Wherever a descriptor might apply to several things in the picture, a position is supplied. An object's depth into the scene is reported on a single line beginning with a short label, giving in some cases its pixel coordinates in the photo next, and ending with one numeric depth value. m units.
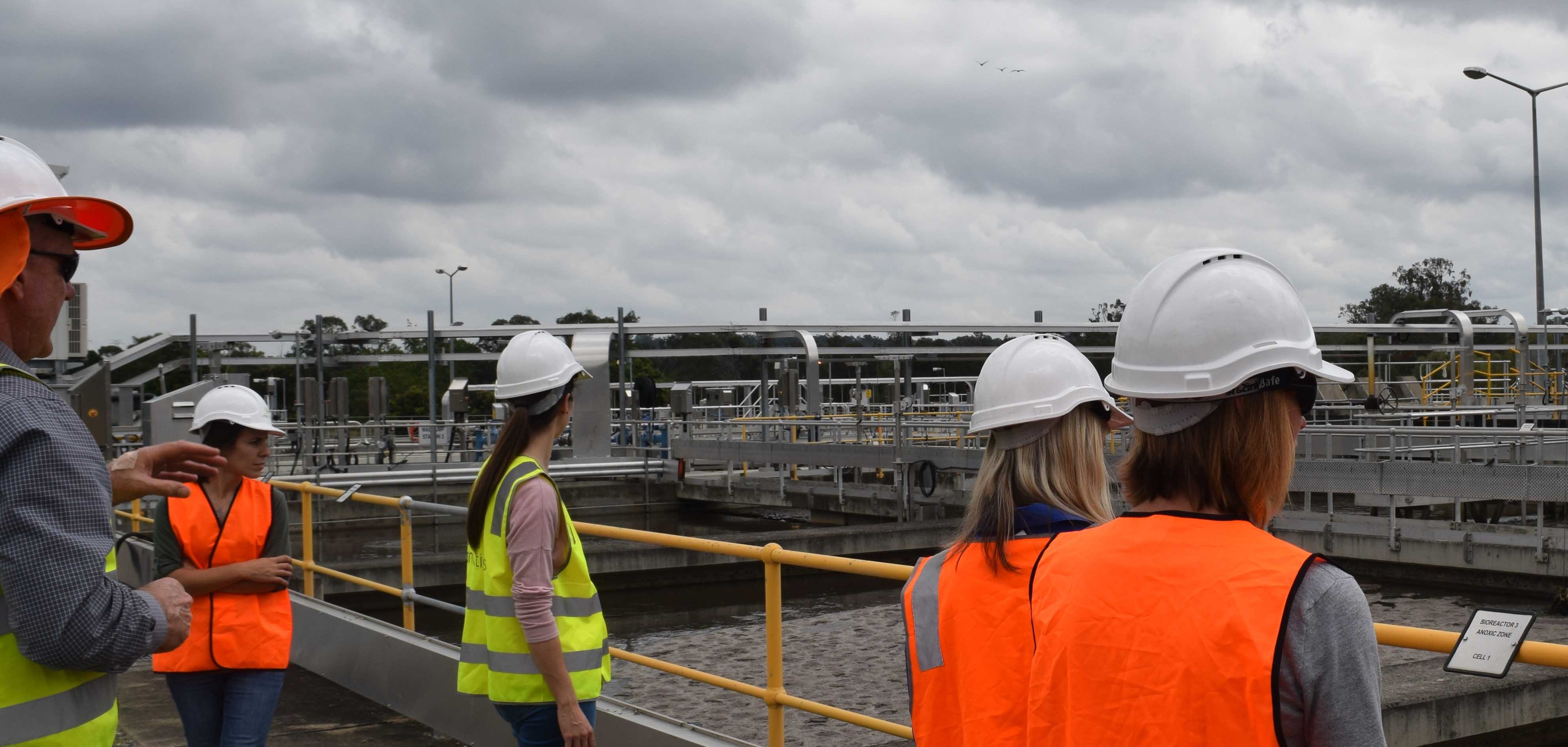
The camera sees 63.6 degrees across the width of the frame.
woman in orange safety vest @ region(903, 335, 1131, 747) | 2.12
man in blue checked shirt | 1.97
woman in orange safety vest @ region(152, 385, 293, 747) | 4.02
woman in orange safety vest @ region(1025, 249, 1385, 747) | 1.42
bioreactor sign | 1.82
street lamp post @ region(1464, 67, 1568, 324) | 29.89
